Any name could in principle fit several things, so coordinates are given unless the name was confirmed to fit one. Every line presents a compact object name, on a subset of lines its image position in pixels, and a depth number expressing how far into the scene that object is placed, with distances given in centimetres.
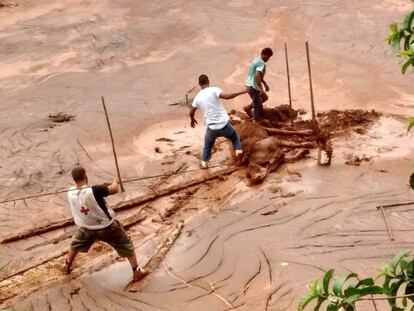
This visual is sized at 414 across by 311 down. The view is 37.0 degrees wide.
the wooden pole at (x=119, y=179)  869
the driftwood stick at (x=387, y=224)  707
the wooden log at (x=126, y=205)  779
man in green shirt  960
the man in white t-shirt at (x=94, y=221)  630
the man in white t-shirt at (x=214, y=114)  857
